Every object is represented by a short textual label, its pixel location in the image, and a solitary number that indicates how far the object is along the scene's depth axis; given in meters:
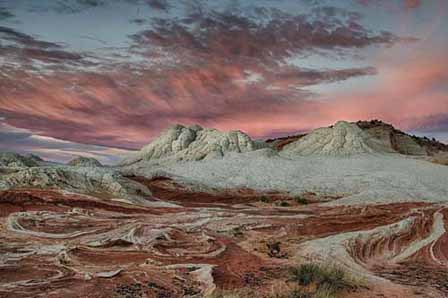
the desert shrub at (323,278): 8.72
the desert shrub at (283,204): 26.75
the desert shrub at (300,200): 27.67
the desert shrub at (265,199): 28.58
